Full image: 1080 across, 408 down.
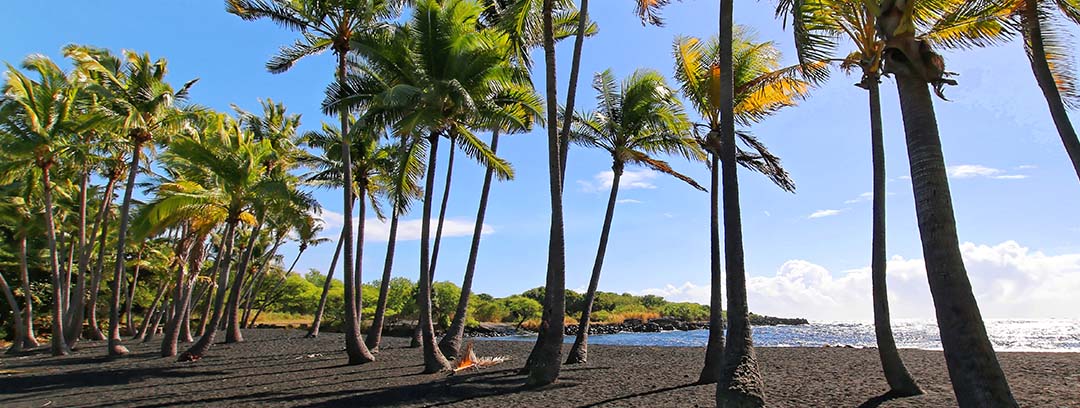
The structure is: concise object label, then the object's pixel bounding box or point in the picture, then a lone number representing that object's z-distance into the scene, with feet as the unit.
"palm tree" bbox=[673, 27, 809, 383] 32.96
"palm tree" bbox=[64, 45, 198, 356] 57.06
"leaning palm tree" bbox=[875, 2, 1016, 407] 15.57
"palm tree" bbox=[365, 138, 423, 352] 48.57
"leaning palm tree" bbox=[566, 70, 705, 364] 46.34
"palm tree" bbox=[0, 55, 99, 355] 61.82
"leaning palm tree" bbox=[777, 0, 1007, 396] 24.93
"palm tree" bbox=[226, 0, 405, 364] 48.16
